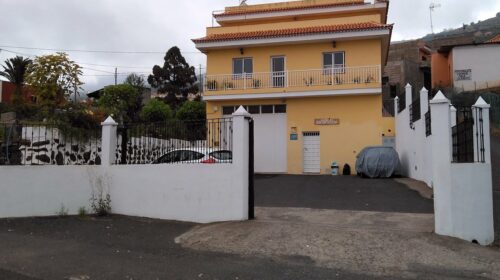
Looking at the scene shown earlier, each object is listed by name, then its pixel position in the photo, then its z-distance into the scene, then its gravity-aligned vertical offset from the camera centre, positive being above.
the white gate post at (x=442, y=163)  8.28 -0.14
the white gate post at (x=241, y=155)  9.82 +0.01
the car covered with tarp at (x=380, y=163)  20.59 -0.34
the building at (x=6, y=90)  50.81 +7.27
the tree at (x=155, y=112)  37.16 +3.63
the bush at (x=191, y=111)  39.09 +3.81
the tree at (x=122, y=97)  39.11 +5.21
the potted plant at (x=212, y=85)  26.69 +4.05
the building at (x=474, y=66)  35.81 +6.94
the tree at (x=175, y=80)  52.00 +8.55
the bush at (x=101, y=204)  11.34 -1.17
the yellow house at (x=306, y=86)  24.86 +3.80
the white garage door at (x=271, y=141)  25.73 +0.82
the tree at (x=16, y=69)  46.28 +8.67
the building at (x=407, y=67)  43.19 +8.63
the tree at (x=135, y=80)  56.58 +9.33
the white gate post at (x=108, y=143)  11.53 +0.34
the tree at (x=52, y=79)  18.59 +3.14
